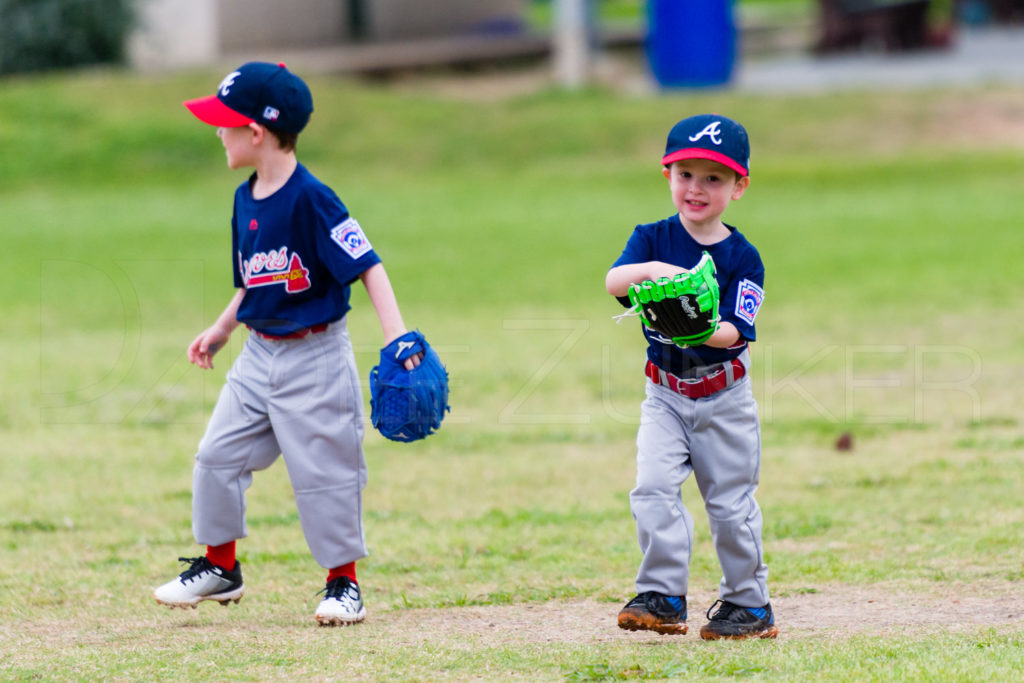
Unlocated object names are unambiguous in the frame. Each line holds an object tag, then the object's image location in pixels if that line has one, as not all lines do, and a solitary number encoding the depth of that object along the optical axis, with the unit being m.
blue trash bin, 50.47
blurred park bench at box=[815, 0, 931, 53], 62.59
